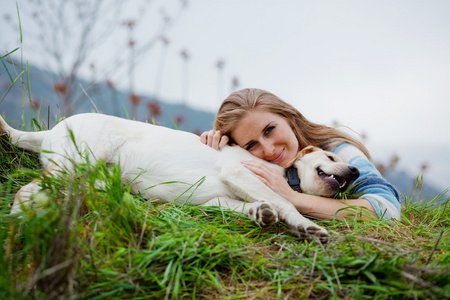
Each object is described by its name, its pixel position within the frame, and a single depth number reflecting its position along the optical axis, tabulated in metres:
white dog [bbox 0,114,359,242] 2.67
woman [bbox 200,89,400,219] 2.63
